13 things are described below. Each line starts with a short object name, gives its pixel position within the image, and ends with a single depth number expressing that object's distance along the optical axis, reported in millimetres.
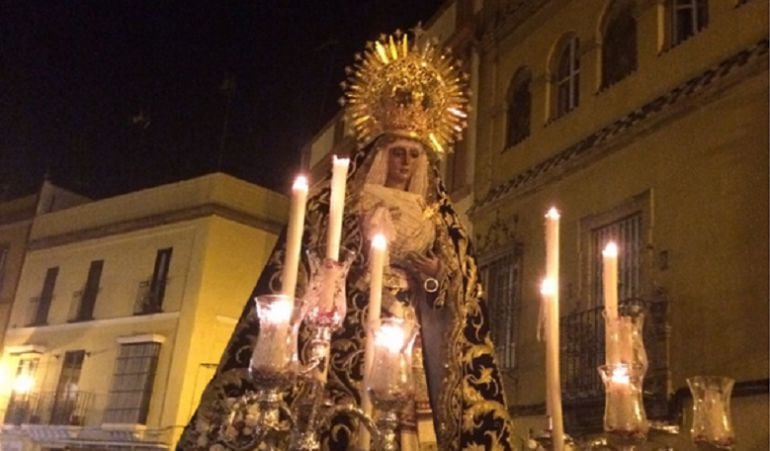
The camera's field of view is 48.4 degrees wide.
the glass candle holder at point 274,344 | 1967
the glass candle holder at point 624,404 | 2189
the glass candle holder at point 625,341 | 2338
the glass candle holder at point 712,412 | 2219
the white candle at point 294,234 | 2146
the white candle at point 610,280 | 2424
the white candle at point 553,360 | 2350
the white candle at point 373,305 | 2189
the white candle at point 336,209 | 2355
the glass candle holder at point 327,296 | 2223
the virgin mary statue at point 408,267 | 2984
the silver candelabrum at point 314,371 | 1994
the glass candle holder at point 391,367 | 2002
